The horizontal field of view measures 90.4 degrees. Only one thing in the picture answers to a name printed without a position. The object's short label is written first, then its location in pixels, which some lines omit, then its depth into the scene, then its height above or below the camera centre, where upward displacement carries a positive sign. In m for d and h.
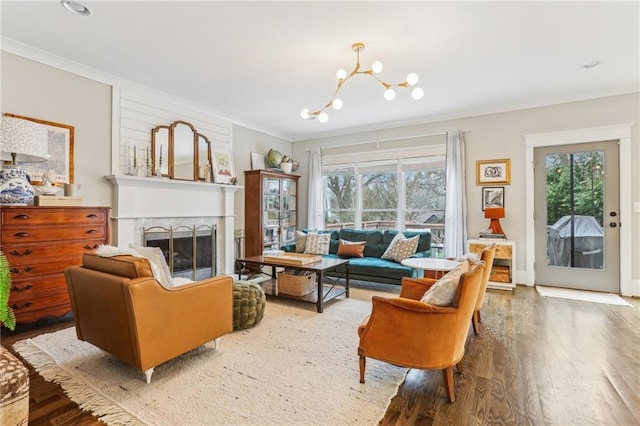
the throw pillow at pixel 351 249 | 4.82 -0.52
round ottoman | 2.85 -0.83
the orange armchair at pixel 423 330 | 1.78 -0.67
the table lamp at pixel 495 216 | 4.41 -0.01
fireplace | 3.74 +0.09
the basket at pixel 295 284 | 3.70 -0.82
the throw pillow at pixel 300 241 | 5.14 -0.44
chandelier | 2.60 +1.15
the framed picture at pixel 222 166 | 4.95 +0.77
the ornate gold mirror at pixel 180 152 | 4.18 +0.87
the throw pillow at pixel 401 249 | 4.42 -0.48
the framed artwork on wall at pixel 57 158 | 3.11 +0.58
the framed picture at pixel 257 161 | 5.65 +0.96
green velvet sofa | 4.04 -0.61
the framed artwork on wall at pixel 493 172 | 4.66 +0.65
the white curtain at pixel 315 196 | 6.19 +0.36
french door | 4.17 -0.01
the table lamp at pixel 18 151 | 2.59 +0.53
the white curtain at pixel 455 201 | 4.86 +0.22
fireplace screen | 4.20 -0.47
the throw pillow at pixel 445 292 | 1.84 -0.45
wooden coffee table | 3.40 -0.66
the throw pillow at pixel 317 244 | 5.03 -0.47
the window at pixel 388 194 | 5.30 +0.37
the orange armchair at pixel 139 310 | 1.89 -0.63
